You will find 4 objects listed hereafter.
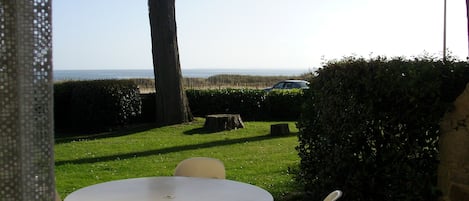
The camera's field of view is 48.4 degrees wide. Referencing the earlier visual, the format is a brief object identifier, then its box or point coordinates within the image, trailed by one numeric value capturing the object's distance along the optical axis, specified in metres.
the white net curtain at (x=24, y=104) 0.84
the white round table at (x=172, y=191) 2.90
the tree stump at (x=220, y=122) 12.83
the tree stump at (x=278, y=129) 12.12
